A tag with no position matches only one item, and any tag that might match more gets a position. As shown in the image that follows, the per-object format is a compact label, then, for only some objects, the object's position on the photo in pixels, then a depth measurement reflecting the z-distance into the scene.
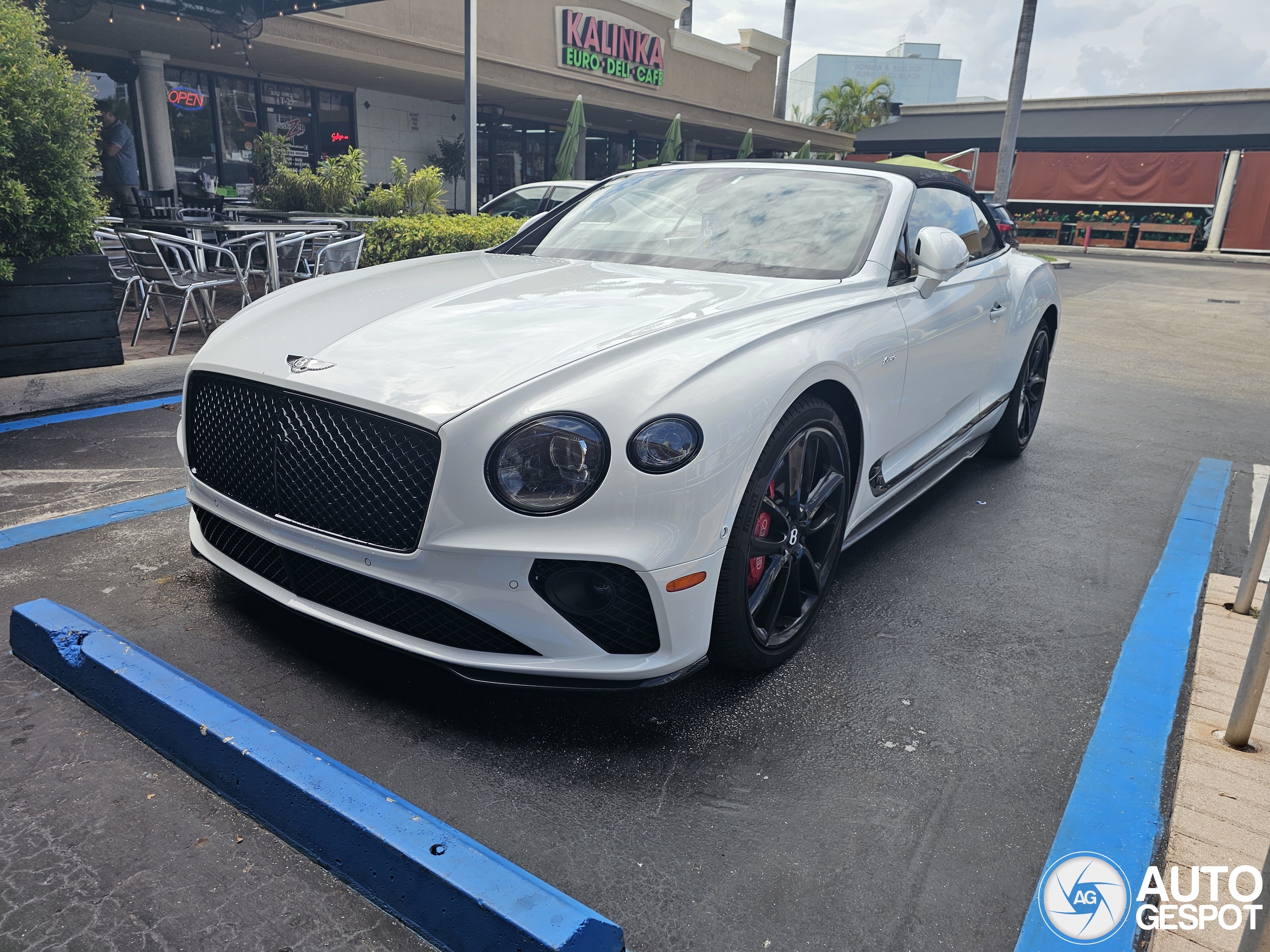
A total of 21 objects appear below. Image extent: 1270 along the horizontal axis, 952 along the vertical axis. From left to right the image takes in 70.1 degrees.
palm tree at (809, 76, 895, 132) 41.47
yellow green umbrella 24.89
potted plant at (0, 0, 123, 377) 5.07
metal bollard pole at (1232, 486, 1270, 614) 2.74
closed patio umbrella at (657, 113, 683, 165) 20.84
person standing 13.57
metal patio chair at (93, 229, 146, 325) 7.31
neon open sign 14.73
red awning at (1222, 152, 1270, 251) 30.94
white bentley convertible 2.06
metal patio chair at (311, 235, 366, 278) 7.93
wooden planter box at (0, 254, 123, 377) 5.56
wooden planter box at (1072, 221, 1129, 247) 32.34
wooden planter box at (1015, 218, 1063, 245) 33.59
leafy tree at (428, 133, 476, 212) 19.19
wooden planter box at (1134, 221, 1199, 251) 31.77
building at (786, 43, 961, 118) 162.25
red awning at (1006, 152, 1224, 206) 31.88
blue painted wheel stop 1.56
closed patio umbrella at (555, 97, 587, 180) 17.25
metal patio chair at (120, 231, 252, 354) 7.00
